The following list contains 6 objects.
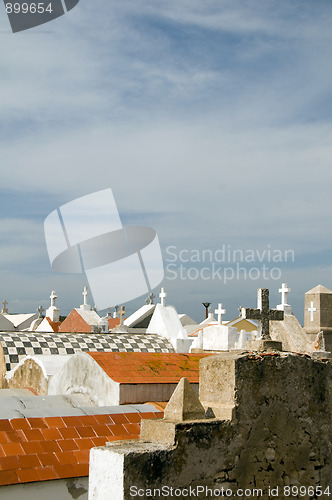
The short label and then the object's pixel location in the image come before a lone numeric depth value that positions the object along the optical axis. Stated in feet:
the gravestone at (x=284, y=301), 52.70
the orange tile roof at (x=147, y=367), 31.17
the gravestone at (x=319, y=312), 47.09
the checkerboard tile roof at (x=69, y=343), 48.19
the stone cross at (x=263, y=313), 33.45
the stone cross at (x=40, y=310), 107.45
